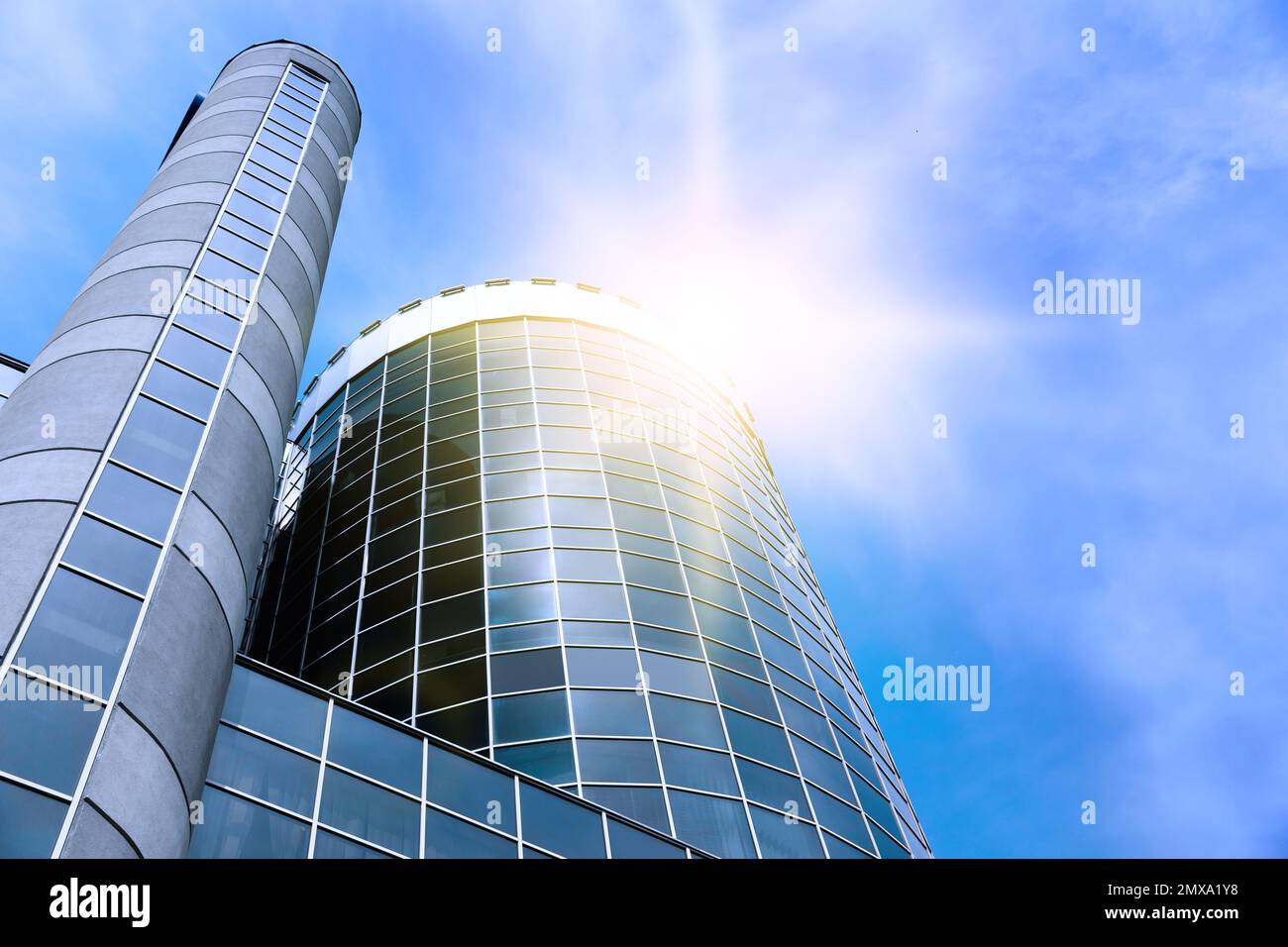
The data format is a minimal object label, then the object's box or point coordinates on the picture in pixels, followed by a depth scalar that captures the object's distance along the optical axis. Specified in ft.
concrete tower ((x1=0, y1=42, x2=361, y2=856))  40.60
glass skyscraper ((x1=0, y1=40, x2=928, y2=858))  47.11
